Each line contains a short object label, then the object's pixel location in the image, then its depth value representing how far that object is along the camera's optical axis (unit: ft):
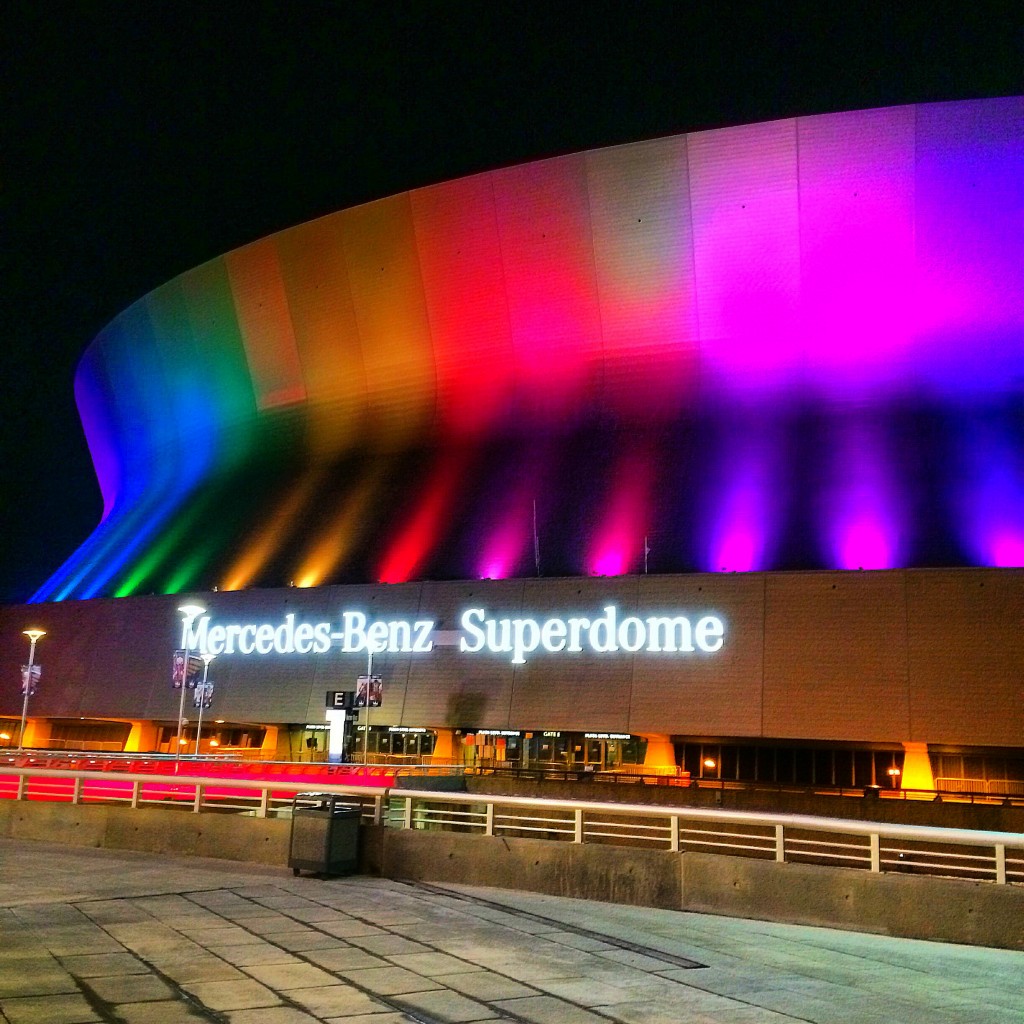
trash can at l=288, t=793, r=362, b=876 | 37.86
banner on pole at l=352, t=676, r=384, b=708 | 105.81
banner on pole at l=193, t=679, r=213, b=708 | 110.41
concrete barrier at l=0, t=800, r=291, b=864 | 42.34
